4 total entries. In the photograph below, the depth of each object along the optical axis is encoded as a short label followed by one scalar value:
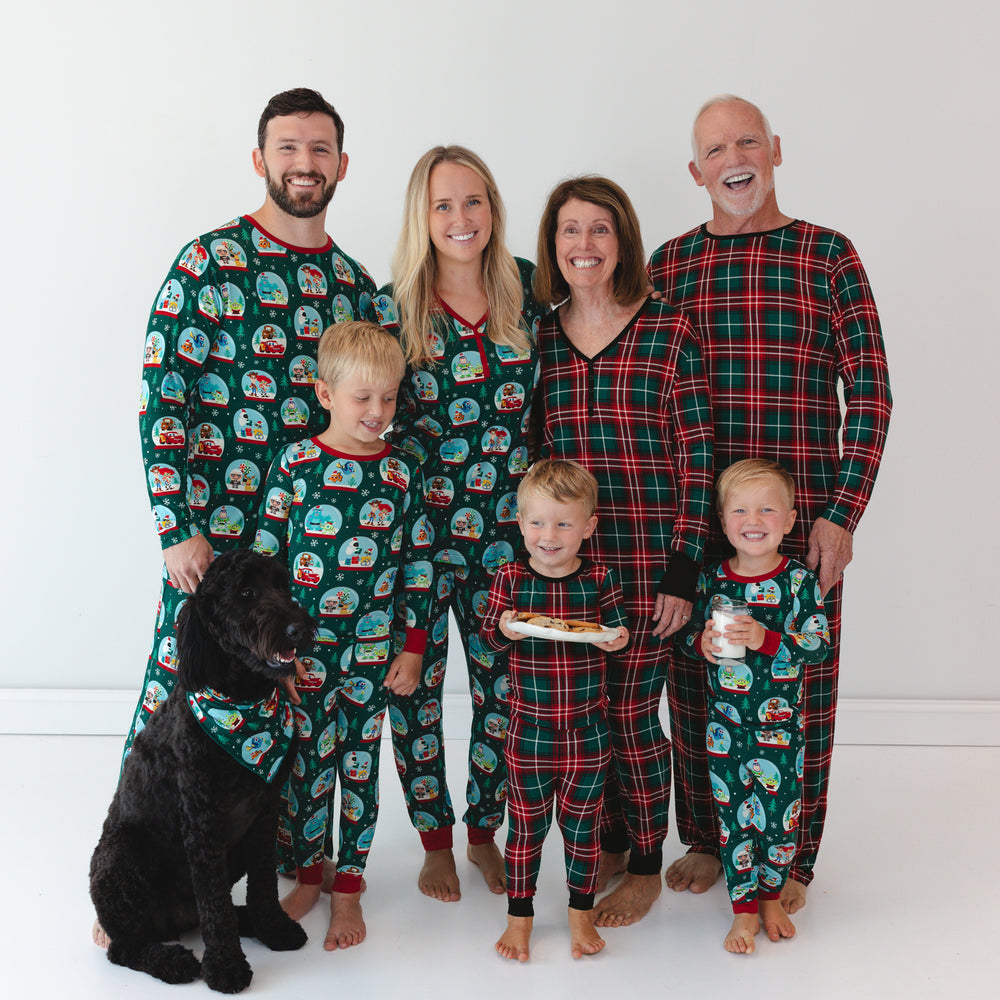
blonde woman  2.53
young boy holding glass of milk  2.40
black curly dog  2.14
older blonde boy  2.35
